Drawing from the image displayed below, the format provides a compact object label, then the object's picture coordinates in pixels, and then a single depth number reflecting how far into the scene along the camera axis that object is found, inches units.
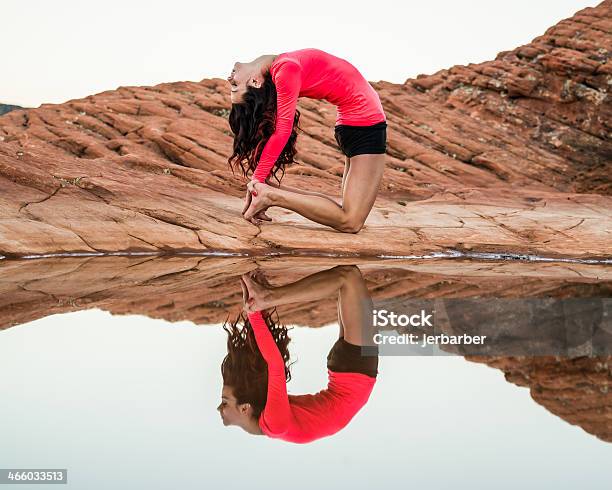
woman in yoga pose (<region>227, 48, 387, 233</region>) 291.1
